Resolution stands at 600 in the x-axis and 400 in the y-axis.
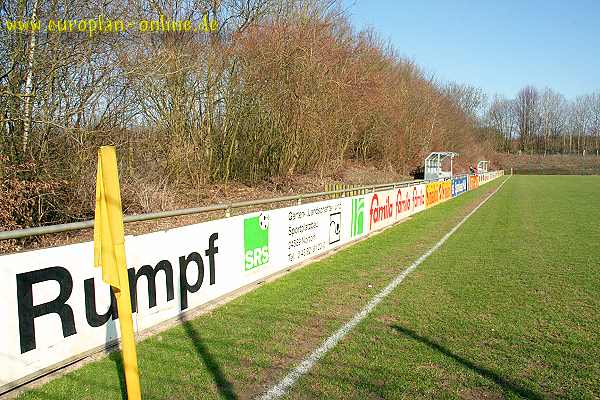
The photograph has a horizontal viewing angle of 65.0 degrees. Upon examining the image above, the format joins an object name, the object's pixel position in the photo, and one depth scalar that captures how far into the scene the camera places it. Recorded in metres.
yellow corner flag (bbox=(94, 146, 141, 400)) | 2.47
